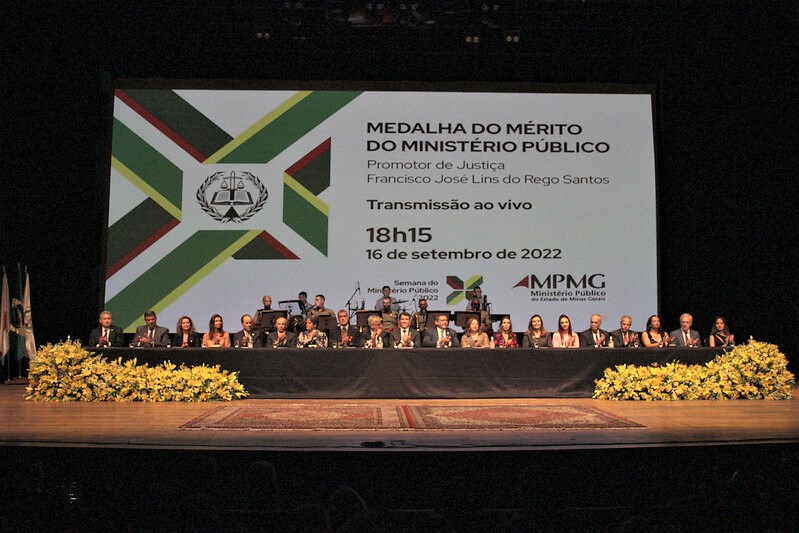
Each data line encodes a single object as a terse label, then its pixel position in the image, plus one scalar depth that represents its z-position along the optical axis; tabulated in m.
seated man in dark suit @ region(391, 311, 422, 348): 6.93
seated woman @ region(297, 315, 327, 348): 6.93
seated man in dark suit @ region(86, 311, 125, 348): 7.41
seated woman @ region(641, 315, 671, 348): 7.34
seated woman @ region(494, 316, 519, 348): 7.19
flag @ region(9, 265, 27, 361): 8.15
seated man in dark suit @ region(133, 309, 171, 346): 7.32
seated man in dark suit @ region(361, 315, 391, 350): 6.93
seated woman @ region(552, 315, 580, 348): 7.34
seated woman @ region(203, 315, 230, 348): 7.42
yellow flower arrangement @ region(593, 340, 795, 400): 6.29
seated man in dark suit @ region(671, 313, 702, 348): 7.49
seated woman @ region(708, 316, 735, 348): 7.50
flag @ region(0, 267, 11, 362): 7.92
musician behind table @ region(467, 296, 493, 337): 7.67
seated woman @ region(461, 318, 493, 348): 7.16
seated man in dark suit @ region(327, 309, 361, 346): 7.07
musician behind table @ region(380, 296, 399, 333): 7.36
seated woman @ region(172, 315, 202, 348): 7.16
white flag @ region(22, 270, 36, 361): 8.12
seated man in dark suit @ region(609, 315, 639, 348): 7.38
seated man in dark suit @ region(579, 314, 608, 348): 7.39
